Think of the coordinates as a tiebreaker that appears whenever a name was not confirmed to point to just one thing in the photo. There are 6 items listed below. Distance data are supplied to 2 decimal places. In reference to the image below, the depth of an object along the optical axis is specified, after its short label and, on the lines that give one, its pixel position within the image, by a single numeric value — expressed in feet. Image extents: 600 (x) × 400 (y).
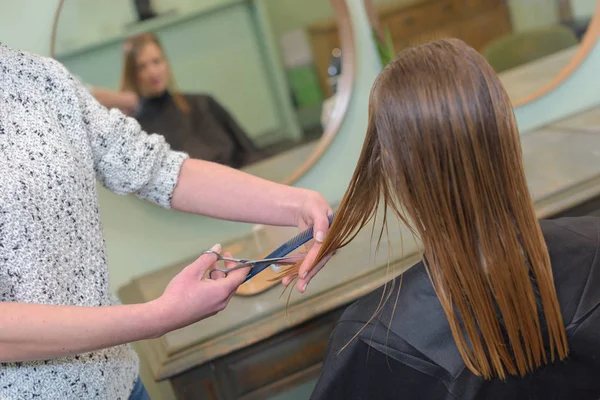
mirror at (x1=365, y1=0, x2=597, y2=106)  5.66
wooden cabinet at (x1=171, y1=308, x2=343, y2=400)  3.88
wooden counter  3.85
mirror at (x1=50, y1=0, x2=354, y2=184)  4.90
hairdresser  2.57
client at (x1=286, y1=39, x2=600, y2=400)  2.65
